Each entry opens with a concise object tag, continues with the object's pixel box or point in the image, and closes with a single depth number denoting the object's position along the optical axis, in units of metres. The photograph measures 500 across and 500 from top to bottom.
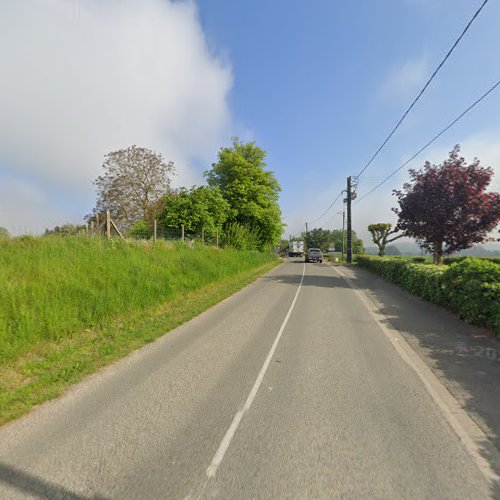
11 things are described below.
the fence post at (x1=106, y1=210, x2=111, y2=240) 11.42
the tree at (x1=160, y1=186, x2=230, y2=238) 19.77
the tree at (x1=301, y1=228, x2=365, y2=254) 92.75
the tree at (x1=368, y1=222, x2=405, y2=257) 47.75
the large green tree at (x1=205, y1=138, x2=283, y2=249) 30.44
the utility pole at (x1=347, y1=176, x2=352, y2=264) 33.29
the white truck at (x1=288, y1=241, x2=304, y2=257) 59.94
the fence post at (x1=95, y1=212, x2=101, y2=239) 11.04
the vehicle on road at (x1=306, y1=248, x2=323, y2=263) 38.41
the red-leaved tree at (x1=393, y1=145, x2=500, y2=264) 12.73
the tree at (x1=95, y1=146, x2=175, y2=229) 27.94
